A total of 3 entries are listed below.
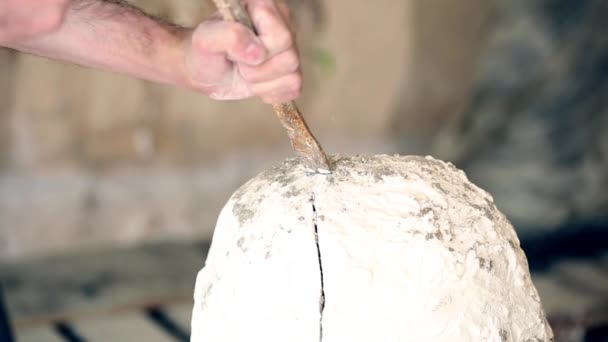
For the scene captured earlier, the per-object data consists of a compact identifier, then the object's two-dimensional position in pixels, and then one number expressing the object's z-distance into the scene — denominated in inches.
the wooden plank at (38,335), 115.6
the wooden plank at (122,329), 116.2
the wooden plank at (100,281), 126.3
